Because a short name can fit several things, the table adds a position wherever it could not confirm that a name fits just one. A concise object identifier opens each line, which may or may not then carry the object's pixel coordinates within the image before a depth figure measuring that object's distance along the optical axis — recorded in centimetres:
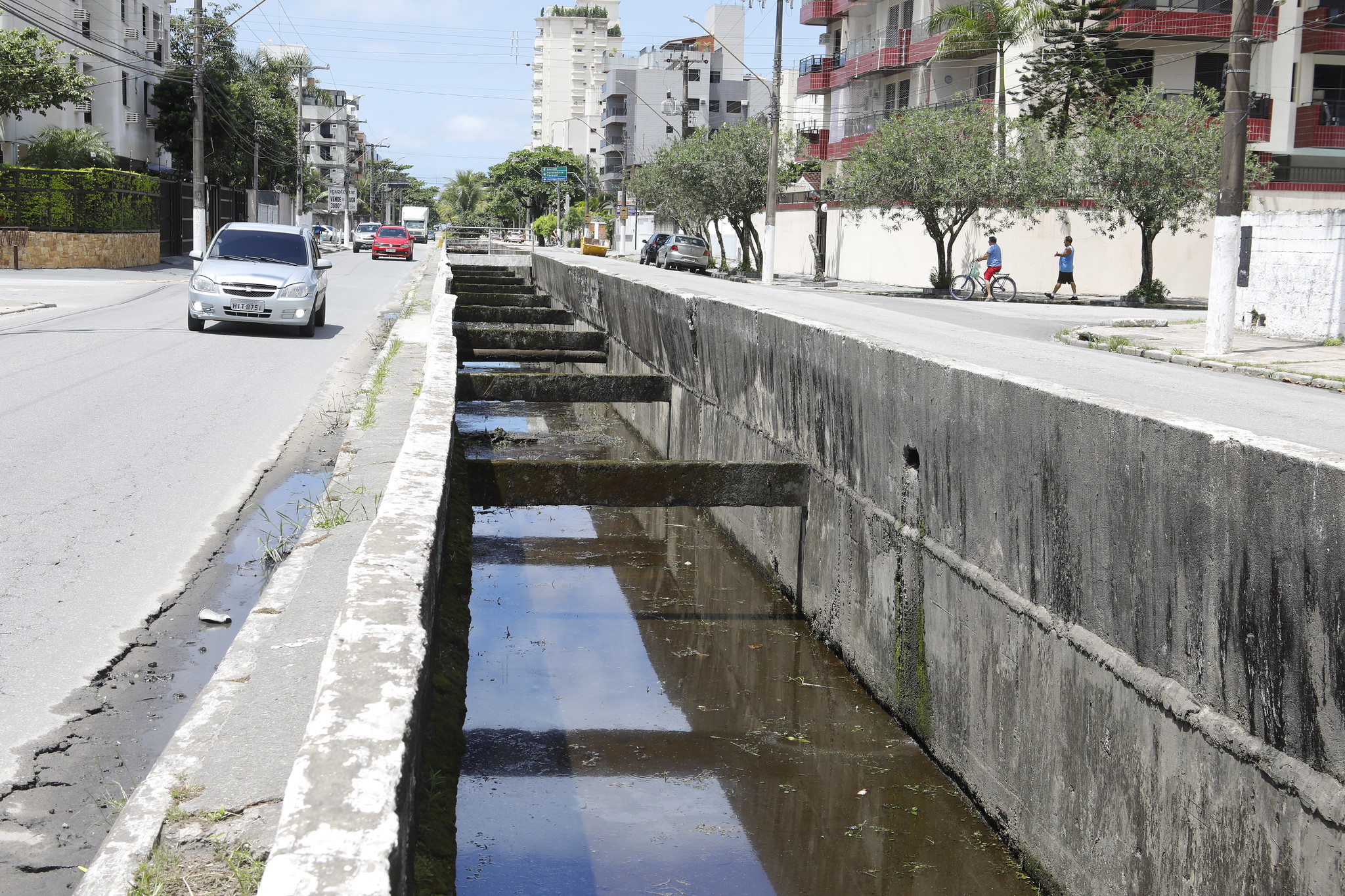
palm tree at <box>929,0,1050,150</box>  4188
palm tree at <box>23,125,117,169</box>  4053
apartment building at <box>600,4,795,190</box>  11412
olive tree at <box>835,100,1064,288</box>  3588
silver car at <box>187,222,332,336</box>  1872
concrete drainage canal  435
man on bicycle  3475
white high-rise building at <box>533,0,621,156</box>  17875
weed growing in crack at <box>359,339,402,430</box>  855
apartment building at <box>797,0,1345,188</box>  4044
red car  5900
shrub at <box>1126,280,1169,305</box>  3312
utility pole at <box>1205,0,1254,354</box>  1722
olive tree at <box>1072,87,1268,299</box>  3164
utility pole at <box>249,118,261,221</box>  6091
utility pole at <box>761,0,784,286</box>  4150
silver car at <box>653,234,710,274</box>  5134
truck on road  10119
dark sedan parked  5472
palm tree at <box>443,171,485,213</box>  16162
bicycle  3447
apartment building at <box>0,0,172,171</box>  4256
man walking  3400
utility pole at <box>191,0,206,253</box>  3803
